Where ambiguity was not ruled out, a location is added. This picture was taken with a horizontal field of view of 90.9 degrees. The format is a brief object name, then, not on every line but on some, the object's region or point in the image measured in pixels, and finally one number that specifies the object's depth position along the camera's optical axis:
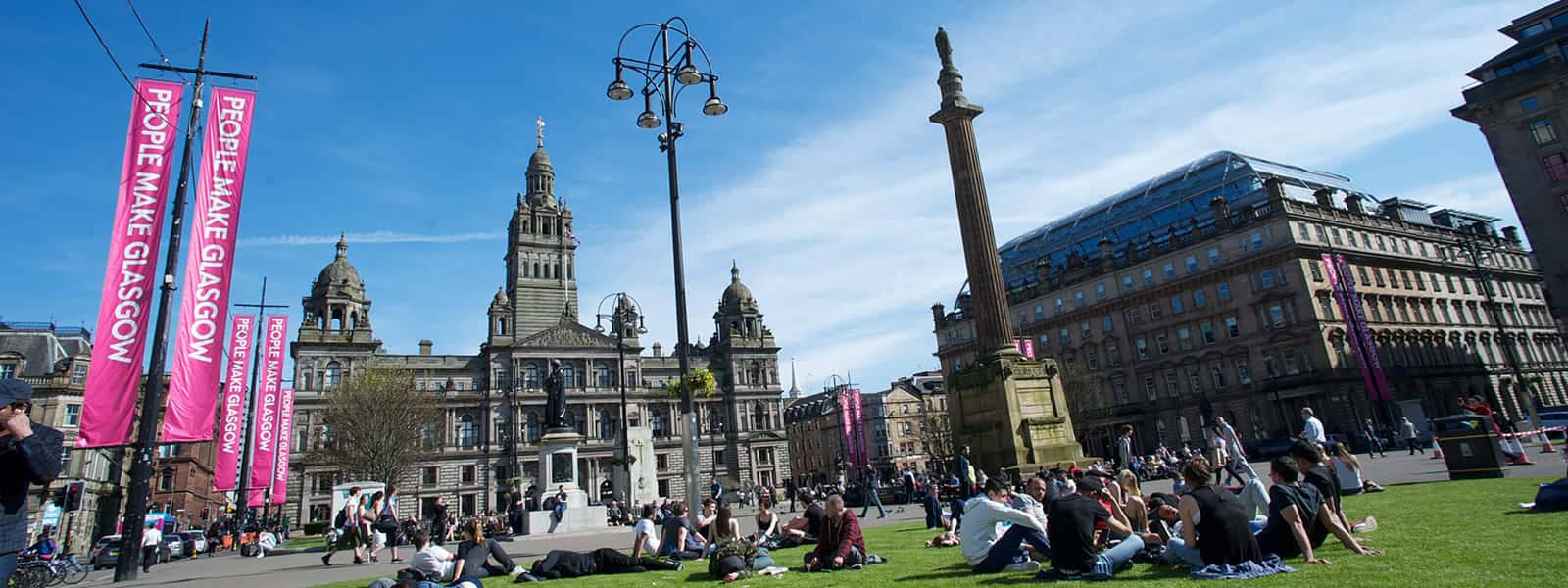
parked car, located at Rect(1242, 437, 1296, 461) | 37.22
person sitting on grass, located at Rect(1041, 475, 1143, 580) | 7.20
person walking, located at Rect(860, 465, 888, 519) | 22.76
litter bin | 14.50
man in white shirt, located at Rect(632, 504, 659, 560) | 11.88
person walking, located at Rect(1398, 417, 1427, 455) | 28.85
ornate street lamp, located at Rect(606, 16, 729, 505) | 12.95
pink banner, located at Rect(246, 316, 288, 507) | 33.56
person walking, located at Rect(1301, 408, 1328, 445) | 17.09
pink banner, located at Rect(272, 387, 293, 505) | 39.88
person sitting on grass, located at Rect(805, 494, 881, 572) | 9.45
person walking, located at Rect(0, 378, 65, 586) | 4.34
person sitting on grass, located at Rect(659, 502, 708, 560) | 12.78
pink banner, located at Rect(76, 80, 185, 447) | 13.55
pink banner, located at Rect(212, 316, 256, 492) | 28.44
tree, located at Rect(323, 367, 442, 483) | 44.41
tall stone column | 20.86
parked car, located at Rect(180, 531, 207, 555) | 33.00
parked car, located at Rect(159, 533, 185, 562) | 30.67
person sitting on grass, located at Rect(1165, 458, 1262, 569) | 6.65
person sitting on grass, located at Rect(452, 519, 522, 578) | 9.98
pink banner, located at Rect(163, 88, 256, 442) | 15.54
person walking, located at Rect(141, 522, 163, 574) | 20.03
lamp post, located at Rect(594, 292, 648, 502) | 31.33
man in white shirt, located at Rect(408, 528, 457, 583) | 10.25
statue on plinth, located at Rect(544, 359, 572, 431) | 30.00
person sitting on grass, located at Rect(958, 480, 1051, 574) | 8.10
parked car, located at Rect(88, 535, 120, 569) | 27.05
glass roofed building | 48.59
